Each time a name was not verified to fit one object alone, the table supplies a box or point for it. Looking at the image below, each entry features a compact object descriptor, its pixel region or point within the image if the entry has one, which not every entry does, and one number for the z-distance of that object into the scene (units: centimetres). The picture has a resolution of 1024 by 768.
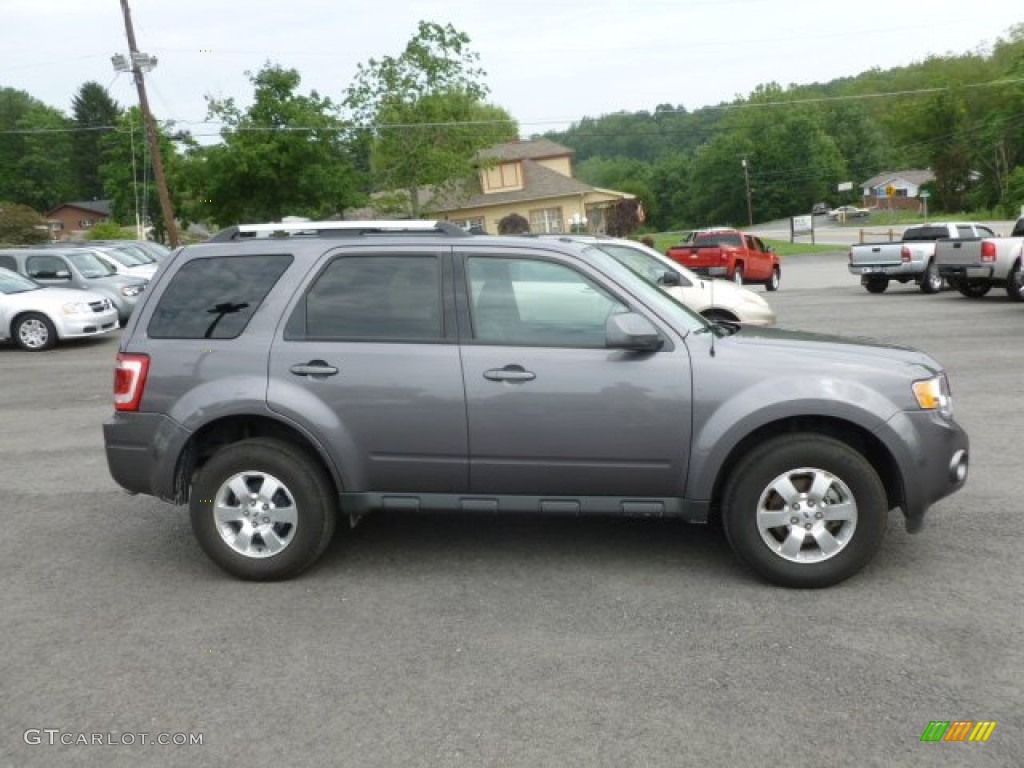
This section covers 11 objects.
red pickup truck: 2662
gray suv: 458
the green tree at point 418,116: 4091
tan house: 5609
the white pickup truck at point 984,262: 1806
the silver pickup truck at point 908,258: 2162
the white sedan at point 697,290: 1168
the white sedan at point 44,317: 1623
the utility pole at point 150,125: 3095
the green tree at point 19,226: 4725
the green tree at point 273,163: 3484
